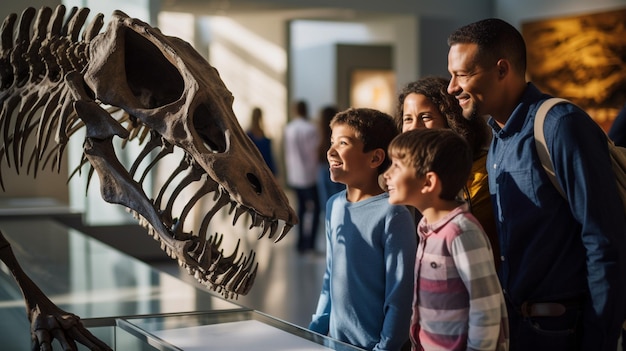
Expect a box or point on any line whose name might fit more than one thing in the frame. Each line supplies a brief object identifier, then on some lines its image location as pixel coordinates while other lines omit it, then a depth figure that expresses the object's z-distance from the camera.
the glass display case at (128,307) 2.81
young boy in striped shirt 2.14
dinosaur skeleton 2.60
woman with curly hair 2.95
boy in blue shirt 2.80
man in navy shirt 2.38
